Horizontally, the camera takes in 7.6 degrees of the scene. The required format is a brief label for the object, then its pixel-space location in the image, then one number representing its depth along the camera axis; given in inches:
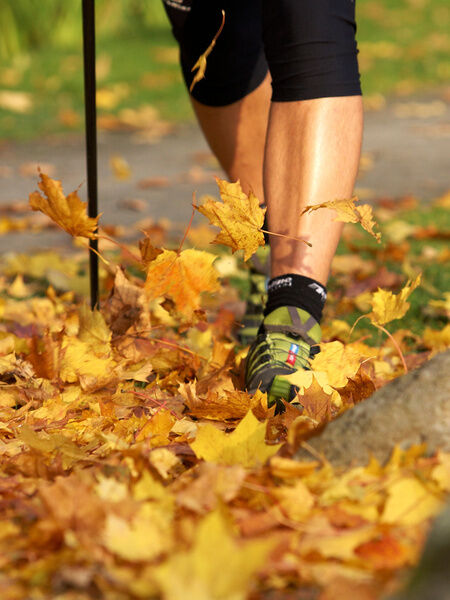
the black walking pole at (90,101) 171.4
